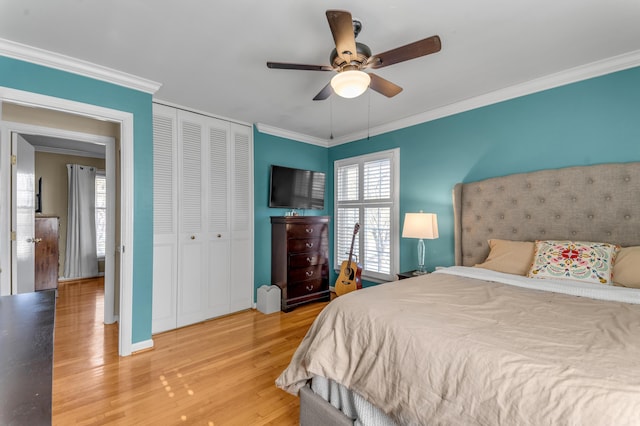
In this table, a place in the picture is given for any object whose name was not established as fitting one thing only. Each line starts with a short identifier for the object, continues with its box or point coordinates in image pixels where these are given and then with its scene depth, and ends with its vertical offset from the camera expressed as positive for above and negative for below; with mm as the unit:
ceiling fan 1540 +937
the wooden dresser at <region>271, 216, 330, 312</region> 3725 -608
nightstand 3121 -681
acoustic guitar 3793 -853
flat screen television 3932 +357
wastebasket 3605 -1087
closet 3094 -46
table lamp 2958 -137
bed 898 -493
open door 3018 -23
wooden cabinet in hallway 4406 -600
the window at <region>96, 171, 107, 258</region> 5551 -42
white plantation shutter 3791 +39
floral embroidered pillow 1984 -355
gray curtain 5242 -201
